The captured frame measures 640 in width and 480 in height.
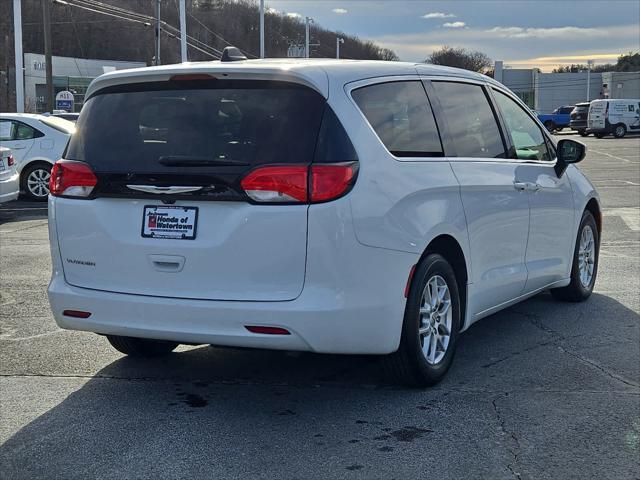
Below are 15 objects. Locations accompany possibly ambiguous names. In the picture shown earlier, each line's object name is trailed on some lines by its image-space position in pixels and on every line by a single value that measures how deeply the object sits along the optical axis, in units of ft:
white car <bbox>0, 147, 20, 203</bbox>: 43.52
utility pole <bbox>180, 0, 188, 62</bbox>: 143.64
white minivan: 13.89
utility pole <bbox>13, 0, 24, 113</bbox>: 124.77
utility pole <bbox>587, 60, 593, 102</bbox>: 295.69
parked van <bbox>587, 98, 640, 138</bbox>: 157.79
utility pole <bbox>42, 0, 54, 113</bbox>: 116.67
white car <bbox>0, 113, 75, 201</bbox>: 53.11
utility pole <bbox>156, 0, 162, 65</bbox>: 126.80
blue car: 208.74
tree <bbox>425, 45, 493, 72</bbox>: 289.33
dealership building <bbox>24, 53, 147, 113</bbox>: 223.30
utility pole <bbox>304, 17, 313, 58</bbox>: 217.68
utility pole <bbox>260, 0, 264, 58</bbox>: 183.62
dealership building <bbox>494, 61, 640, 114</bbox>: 298.76
